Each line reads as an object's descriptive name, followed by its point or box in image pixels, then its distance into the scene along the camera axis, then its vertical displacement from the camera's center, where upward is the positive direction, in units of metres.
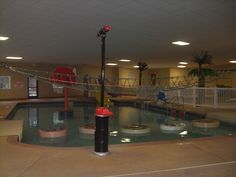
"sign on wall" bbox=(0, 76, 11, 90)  14.93 +0.38
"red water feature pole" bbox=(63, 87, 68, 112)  10.50 -0.64
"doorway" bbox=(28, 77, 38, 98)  15.93 +0.02
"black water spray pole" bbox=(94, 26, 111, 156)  2.94 -0.57
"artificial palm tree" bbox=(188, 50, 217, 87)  9.92 +0.91
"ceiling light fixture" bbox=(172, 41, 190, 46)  7.04 +1.40
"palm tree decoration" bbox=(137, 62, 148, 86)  14.13 +1.45
